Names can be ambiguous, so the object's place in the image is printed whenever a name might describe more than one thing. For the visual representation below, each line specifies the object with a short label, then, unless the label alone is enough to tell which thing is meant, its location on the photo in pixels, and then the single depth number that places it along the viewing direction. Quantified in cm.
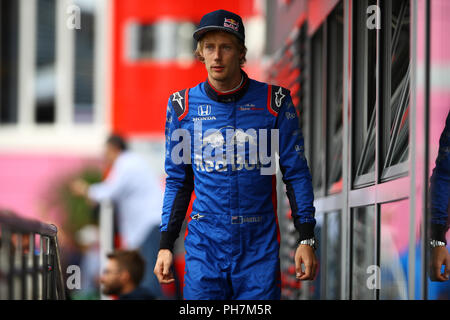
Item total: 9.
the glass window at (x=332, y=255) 916
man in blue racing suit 585
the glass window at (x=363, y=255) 711
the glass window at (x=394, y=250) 583
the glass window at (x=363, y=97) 733
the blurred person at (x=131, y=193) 1477
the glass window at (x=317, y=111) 1060
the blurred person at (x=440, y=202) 522
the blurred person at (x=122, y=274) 1059
